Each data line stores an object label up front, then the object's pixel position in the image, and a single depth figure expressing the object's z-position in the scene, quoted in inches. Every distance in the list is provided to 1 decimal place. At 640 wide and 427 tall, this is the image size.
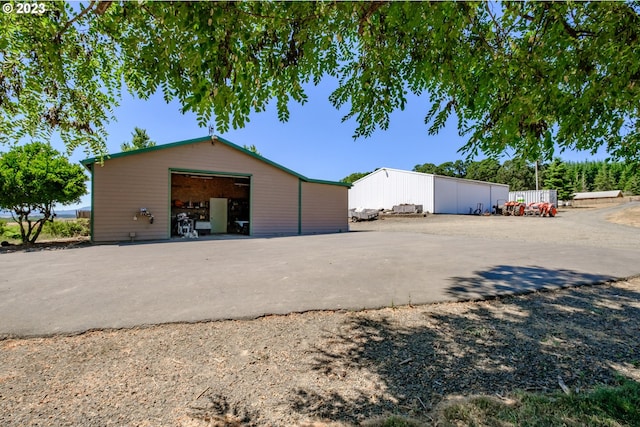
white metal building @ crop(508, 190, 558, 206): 1378.0
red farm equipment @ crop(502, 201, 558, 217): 1040.8
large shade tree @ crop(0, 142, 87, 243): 396.5
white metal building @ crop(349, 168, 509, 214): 1133.7
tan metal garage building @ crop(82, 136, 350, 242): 440.5
